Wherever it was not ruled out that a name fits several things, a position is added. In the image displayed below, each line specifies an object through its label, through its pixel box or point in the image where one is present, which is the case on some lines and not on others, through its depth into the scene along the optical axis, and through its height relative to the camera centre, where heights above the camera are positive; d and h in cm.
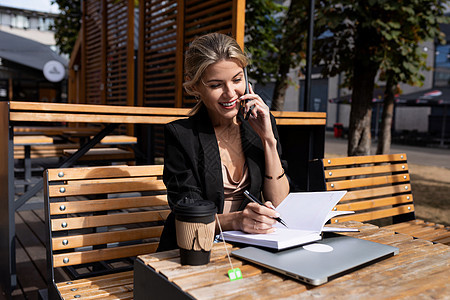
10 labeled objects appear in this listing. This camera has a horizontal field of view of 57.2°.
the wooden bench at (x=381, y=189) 249 -47
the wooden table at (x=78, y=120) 234 -8
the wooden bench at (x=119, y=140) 478 -31
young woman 166 -11
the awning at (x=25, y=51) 991 +150
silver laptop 109 -40
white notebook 130 -35
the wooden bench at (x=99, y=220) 171 -50
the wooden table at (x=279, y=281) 101 -42
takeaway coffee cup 114 -32
